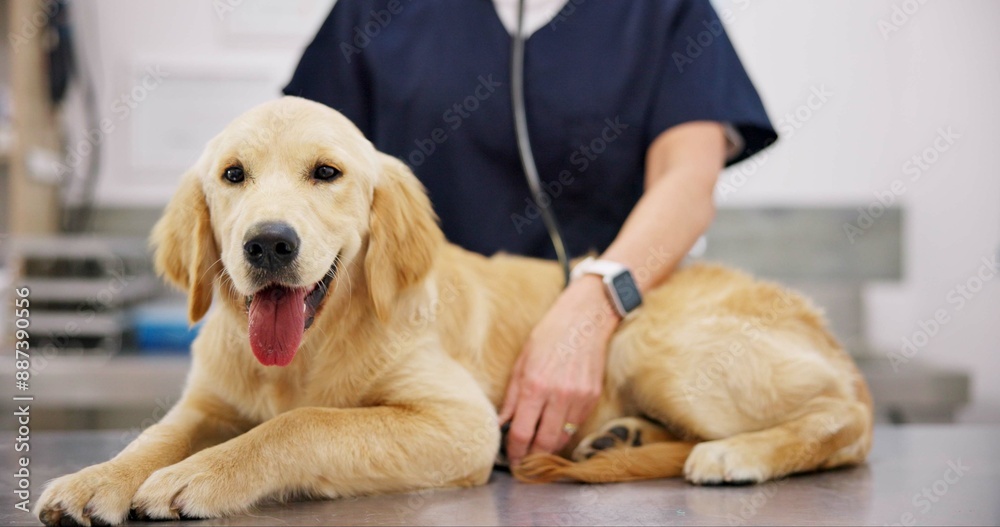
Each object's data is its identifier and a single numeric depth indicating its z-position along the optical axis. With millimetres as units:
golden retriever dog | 871
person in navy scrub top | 1461
